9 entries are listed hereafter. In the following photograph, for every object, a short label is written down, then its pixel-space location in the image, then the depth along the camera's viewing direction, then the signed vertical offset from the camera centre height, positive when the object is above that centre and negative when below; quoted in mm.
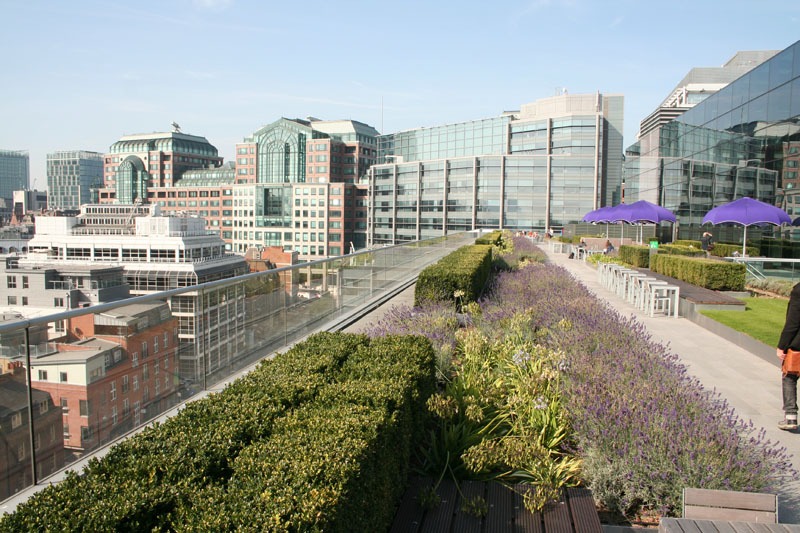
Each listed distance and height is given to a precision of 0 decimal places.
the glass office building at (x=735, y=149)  21344 +3602
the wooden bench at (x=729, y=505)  3584 -1813
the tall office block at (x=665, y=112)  39812 +27963
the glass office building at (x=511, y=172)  87312 +7648
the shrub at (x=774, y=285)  16344 -1940
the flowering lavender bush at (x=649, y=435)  4047 -1653
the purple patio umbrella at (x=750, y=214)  19094 +254
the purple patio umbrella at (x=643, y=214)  25125 +278
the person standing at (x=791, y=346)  5969 -1381
